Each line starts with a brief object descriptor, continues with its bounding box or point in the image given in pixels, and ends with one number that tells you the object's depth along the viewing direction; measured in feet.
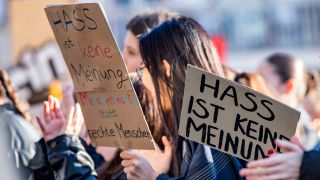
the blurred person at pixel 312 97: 29.58
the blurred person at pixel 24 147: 18.98
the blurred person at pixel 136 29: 21.20
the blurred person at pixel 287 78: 28.27
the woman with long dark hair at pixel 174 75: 16.33
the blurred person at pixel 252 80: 23.17
